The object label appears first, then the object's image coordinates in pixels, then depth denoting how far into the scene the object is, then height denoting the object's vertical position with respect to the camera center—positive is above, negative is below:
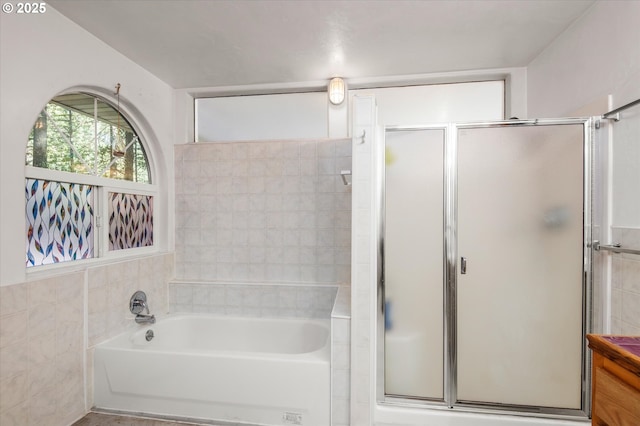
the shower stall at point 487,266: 1.83 -0.34
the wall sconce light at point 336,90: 2.73 +1.03
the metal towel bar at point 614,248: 1.56 -0.21
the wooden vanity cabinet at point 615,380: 0.91 -0.53
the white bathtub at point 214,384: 1.94 -1.12
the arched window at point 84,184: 1.88 +0.17
